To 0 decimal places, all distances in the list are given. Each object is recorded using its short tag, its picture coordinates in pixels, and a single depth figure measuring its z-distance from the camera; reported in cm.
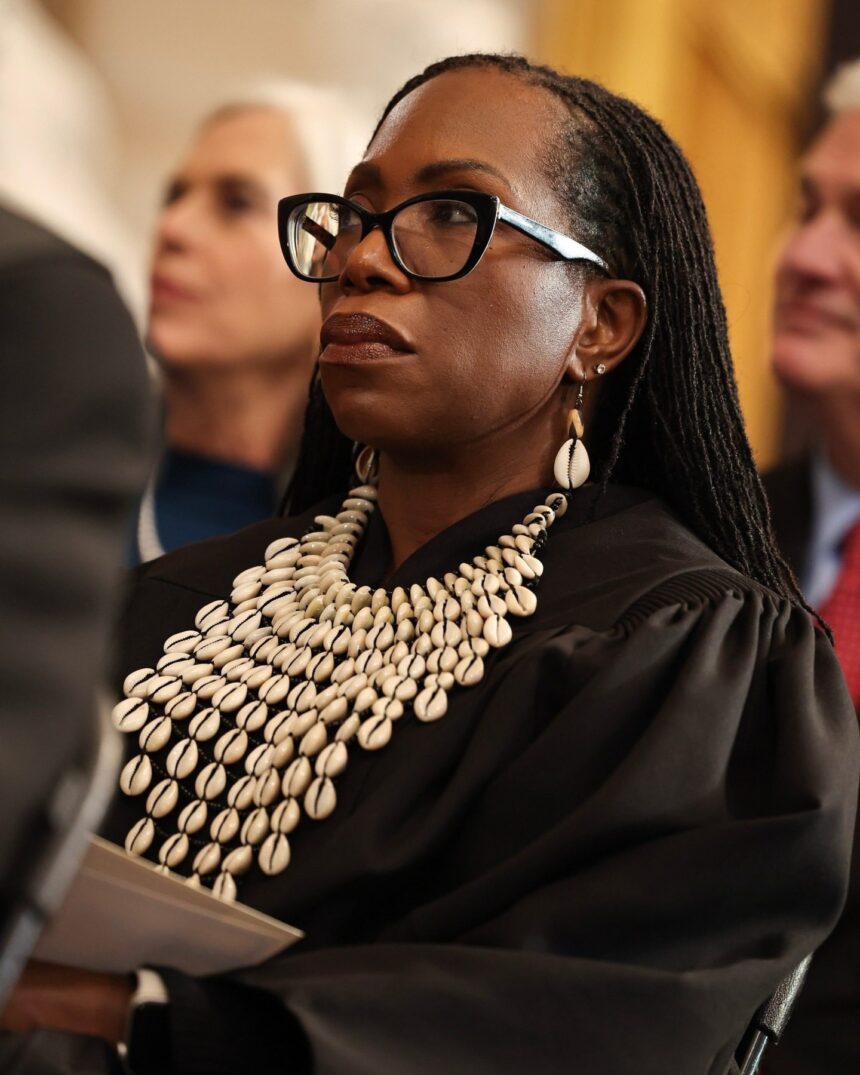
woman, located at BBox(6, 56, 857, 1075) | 256
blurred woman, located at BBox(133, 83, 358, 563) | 602
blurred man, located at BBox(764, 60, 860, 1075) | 536
